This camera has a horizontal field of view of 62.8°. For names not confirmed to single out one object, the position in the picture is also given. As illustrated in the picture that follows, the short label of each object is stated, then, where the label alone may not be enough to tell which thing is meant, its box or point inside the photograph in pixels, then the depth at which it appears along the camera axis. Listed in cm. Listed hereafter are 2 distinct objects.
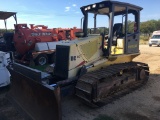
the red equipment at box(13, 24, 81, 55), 766
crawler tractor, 292
